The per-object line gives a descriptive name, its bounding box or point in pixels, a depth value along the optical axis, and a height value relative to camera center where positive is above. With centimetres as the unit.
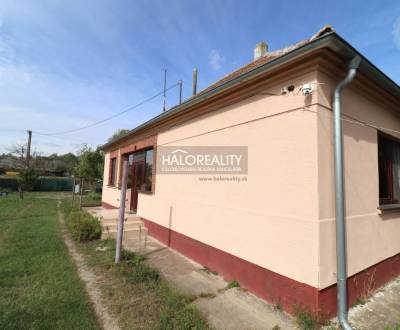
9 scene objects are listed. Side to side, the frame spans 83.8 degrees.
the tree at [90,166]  2202 +125
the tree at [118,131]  3447 +743
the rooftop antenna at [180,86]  1533 +663
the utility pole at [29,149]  2705 +327
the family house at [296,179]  297 +11
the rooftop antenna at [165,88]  1445 +622
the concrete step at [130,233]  668 -167
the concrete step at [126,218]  726 -130
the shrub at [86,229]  637 -148
